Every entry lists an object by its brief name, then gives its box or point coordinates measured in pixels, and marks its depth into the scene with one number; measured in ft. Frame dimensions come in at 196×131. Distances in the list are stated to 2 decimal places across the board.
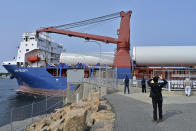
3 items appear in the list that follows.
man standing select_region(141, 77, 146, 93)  38.77
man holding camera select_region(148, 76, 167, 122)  14.64
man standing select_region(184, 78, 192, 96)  32.94
